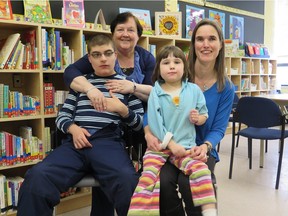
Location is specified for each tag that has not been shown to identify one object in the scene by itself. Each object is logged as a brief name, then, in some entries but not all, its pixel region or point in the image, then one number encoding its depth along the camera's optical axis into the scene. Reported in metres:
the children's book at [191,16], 4.79
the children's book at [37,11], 2.62
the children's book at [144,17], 3.81
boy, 1.44
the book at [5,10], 2.40
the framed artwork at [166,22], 3.88
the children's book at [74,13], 2.81
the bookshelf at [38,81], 2.40
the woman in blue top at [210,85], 1.63
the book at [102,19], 2.78
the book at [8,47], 2.30
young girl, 1.35
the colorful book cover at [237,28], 5.66
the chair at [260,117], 2.89
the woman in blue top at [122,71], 1.78
